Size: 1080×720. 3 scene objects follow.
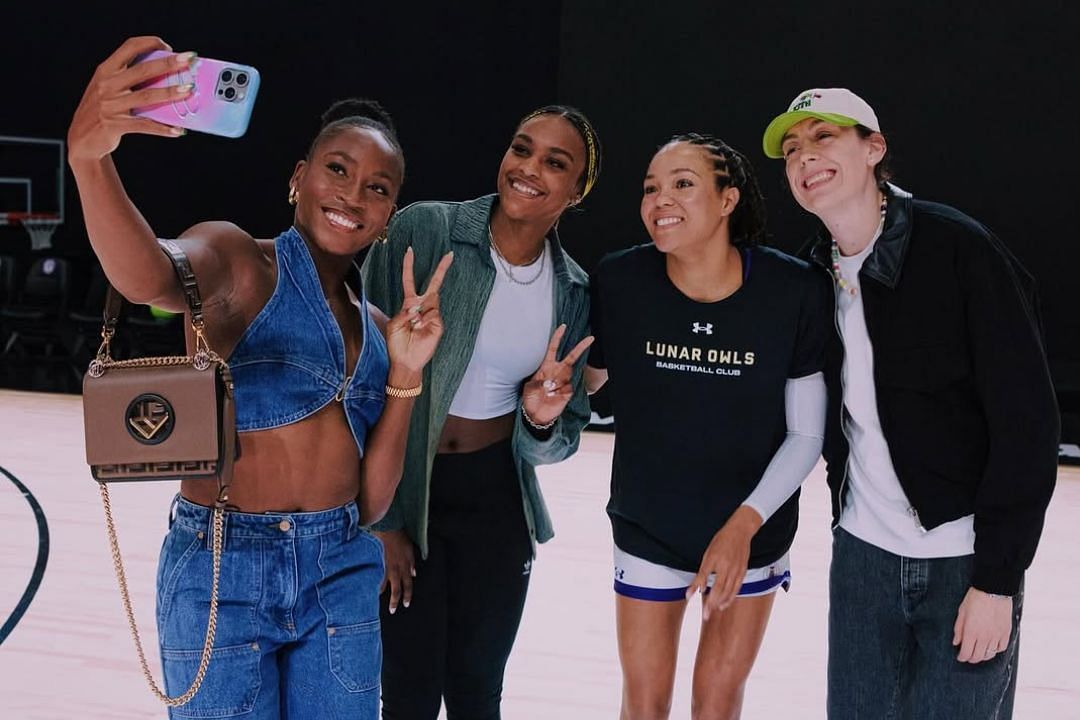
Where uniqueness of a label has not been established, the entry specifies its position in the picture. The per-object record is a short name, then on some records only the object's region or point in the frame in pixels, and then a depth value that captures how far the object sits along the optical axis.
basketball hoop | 10.29
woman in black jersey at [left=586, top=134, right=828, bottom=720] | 2.26
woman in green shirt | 2.46
